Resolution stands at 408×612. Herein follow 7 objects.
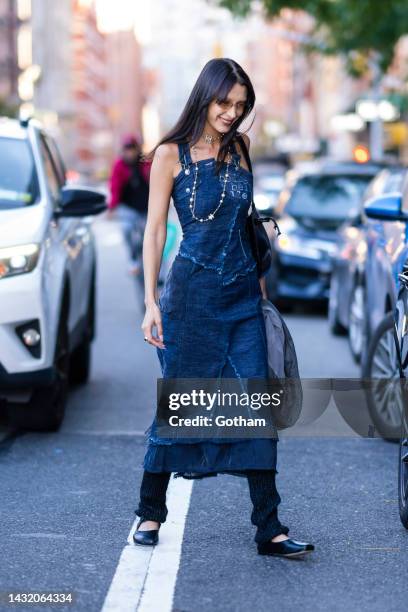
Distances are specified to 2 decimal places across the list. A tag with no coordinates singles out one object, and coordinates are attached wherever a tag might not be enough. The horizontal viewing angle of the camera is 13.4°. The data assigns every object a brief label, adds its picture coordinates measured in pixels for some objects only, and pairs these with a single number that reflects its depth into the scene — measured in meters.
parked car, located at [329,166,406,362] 10.58
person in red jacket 18.95
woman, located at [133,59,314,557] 6.30
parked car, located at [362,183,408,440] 9.16
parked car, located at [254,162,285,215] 43.25
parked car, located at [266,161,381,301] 18.77
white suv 9.15
